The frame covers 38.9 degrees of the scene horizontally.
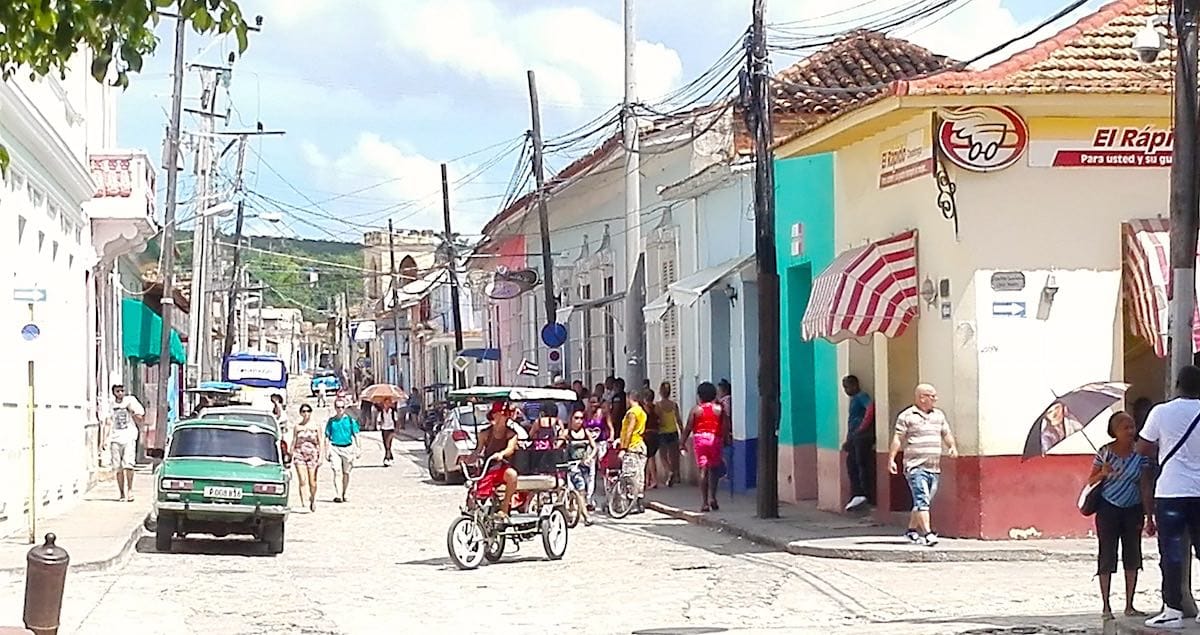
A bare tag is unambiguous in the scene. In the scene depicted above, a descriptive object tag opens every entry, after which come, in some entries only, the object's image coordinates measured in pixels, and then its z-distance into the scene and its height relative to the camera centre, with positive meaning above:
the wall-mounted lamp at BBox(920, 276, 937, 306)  18.30 +0.96
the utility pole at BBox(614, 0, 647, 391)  27.59 +2.59
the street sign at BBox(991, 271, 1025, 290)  17.56 +1.03
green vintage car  18.70 -1.00
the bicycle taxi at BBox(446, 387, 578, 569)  17.39 -1.37
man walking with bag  11.13 -0.68
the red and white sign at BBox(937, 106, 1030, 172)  17.44 +2.48
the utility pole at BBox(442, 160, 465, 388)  53.12 +3.58
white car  31.69 -0.96
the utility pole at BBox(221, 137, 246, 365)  55.43 +4.78
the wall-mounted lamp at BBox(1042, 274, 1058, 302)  17.55 +0.93
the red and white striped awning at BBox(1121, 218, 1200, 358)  17.11 +1.03
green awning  37.34 +1.42
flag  40.54 +0.47
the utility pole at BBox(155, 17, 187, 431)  36.75 +3.59
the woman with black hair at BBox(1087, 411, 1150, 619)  11.66 -0.87
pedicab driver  17.42 -0.69
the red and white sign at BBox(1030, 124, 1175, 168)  17.58 +2.38
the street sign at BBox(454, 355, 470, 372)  49.14 +0.78
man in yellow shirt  23.02 -0.83
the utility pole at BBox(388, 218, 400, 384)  83.06 +4.04
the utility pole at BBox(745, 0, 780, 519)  20.58 +1.62
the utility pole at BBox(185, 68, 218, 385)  41.94 +3.86
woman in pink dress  22.94 -0.74
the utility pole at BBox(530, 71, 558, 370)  36.25 +3.81
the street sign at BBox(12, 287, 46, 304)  17.22 +1.05
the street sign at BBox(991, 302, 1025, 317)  17.56 +0.73
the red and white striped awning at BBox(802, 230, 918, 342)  18.81 +0.99
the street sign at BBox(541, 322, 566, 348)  35.53 +1.12
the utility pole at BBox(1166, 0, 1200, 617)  12.16 +1.34
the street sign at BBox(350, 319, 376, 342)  94.69 +3.43
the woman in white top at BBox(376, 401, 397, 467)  40.22 -0.94
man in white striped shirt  17.22 -0.66
